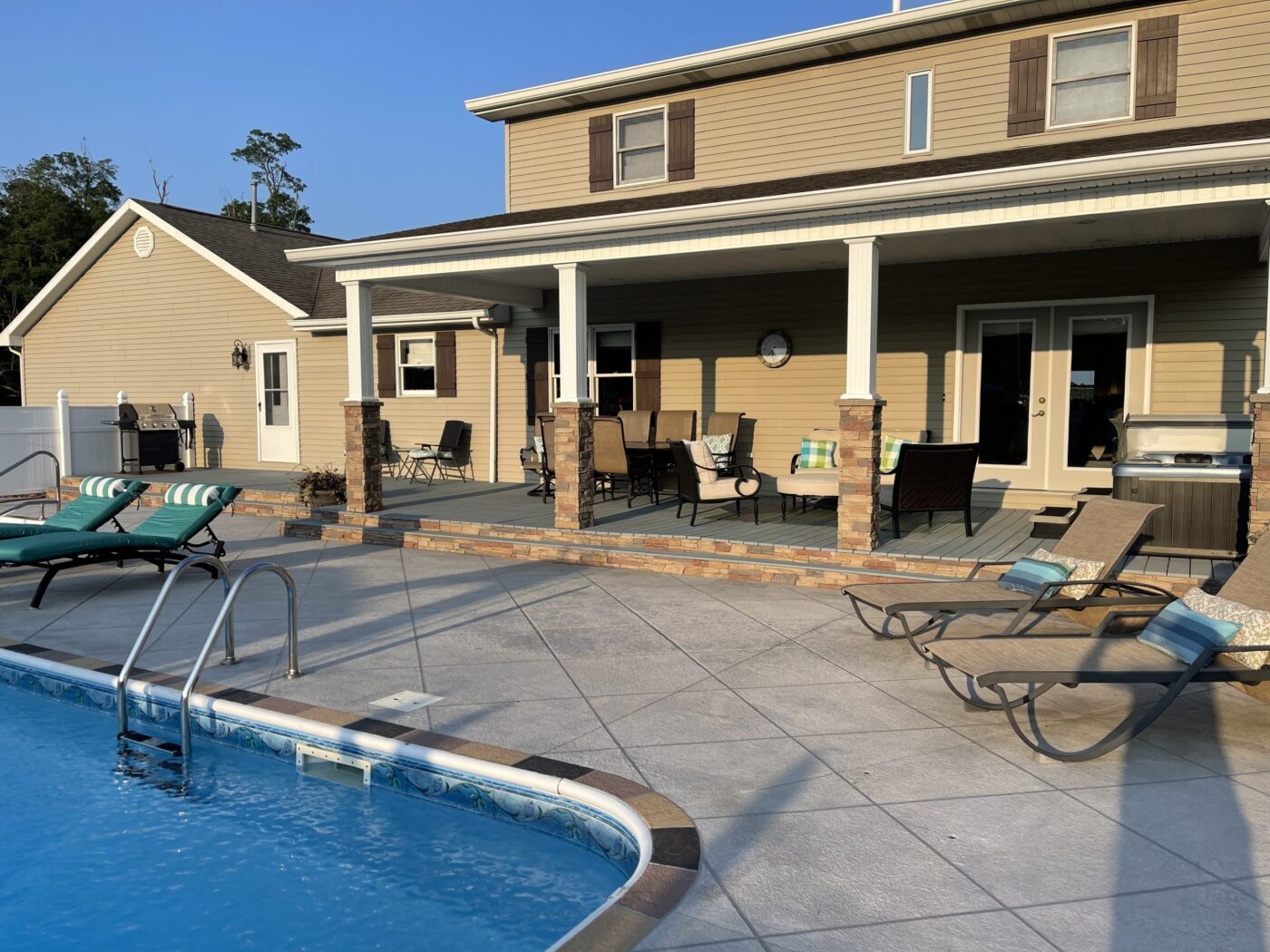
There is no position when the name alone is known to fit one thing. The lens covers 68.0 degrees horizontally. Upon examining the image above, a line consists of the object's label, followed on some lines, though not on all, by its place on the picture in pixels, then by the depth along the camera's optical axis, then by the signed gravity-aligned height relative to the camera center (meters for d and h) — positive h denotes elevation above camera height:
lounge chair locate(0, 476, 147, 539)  8.09 -0.87
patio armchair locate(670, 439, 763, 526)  9.27 -0.72
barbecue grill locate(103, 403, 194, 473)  15.69 -0.48
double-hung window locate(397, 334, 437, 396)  14.48 +0.69
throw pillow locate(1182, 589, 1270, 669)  4.22 -0.95
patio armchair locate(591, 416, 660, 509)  10.55 -0.55
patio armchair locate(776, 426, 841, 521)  9.16 -0.72
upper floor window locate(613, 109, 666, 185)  12.32 +3.47
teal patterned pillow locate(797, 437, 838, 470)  10.54 -0.48
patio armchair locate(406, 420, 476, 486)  13.89 -0.71
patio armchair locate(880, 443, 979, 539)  8.17 -0.59
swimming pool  3.20 -1.71
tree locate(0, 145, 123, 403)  29.38 +5.35
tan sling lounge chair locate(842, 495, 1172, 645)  5.27 -1.06
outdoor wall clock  11.56 +0.78
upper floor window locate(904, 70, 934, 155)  10.65 +3.42
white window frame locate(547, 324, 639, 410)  13.01 +0.65
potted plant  11.37 -0.96
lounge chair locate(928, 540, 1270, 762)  3.89 -1.09
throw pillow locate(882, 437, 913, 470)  10.01 -0.42
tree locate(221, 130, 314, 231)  46.00 +12.31
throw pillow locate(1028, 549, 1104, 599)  5.48 -0.92
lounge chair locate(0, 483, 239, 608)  7.04 -1.04
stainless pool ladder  4.55 -1.22
